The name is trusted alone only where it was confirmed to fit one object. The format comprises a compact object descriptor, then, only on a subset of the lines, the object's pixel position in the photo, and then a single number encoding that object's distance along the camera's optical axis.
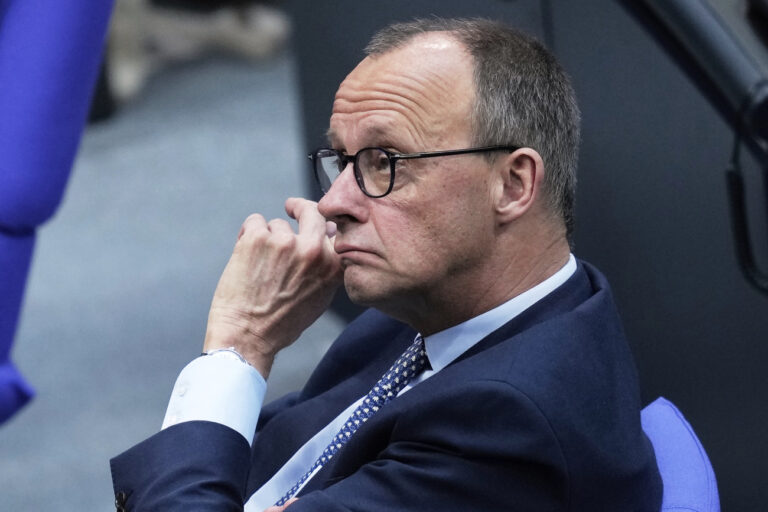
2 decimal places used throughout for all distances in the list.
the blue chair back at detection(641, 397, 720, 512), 5.14
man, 5.05
